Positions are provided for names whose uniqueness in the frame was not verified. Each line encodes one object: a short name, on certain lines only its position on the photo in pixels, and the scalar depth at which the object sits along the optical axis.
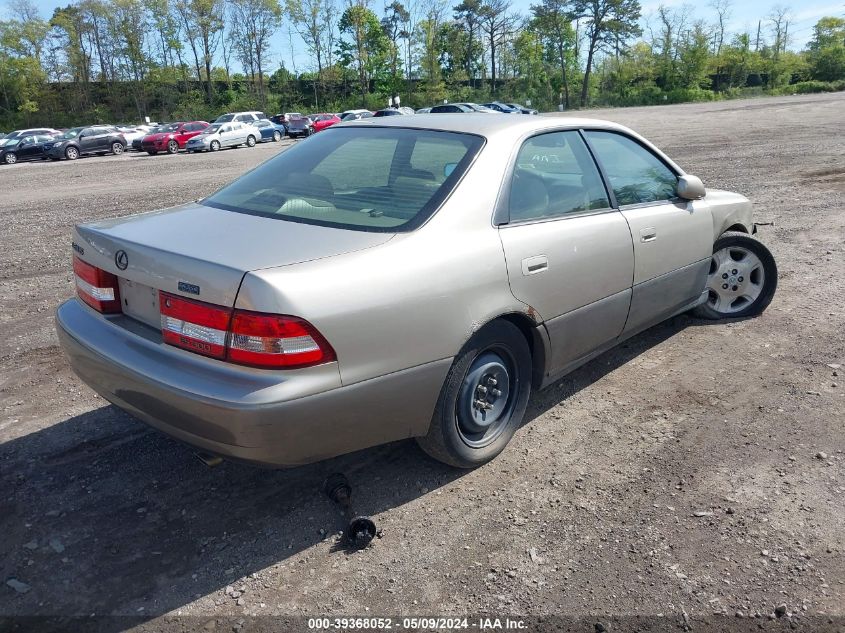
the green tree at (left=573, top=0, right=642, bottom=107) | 84.62
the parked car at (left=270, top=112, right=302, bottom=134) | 43.16
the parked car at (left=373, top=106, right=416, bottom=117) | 37.47
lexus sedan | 2.48
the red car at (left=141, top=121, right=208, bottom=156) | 33.28
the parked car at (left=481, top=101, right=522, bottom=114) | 43.99
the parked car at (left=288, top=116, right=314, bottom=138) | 42.25
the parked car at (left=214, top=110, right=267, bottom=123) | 38.75
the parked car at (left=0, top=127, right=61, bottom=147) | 33.33
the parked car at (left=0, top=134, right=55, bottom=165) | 32.45
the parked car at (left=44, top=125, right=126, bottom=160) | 33.06
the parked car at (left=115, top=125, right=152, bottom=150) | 38.09
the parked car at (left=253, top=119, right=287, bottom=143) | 38.70
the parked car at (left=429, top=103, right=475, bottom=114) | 31.11
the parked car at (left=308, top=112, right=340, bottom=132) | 41.03
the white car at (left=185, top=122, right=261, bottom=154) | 33.28
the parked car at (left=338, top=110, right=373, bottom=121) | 38.26
